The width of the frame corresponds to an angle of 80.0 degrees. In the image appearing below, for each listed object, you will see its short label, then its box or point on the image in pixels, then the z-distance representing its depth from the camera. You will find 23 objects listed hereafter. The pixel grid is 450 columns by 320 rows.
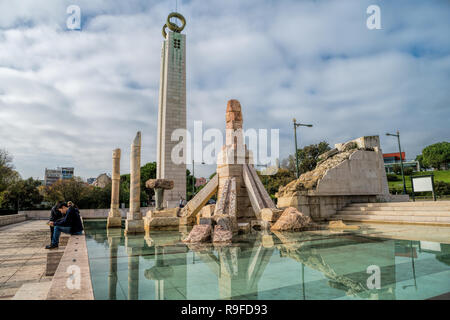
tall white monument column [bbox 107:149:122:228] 12.48
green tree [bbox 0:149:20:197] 23.70
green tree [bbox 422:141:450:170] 56.09
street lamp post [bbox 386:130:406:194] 20.34
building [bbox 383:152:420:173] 66.67
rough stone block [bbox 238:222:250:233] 8.50
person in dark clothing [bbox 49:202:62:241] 6.77
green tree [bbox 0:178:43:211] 27.11
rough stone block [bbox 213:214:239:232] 7.45
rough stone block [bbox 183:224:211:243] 6.58
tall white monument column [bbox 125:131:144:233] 10.50
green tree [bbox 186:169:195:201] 51.04
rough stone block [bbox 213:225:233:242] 6.53
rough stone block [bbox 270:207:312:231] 8.55
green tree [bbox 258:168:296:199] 32.09
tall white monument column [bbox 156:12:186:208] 26.70
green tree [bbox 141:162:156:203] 45.29
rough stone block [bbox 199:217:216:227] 7.39
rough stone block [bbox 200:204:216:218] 10.84
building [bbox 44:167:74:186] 125.58
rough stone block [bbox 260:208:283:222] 9.29
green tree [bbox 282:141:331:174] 32.12
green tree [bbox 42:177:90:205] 30.12
